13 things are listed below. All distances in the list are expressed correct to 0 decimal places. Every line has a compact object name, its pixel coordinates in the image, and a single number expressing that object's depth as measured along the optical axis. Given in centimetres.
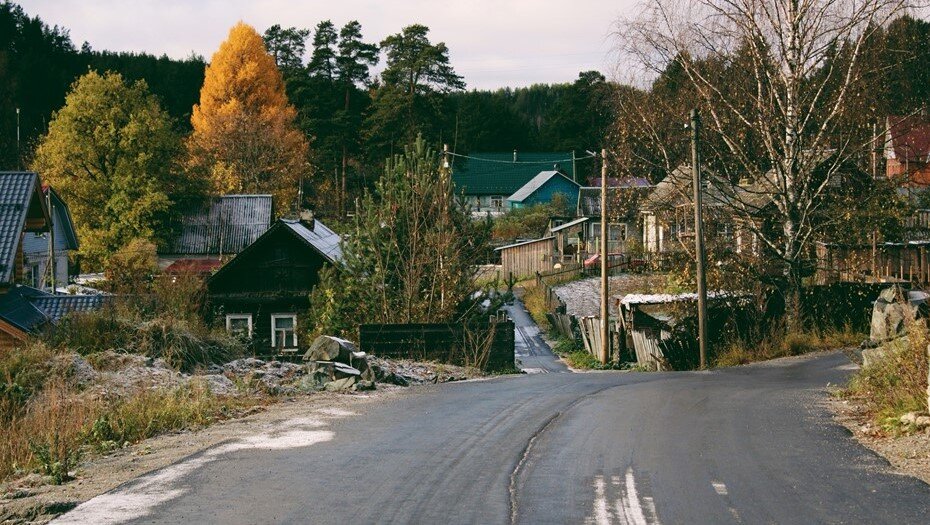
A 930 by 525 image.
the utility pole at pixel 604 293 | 3228
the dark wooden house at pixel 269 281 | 4044
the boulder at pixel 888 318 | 1769
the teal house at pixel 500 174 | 9625
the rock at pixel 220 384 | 1623
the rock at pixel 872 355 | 1569
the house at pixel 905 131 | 2530
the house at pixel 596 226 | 6012
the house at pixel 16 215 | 2966
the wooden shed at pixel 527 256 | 6219
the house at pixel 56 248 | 4888
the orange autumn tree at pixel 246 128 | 6850
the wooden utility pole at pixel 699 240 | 2636
